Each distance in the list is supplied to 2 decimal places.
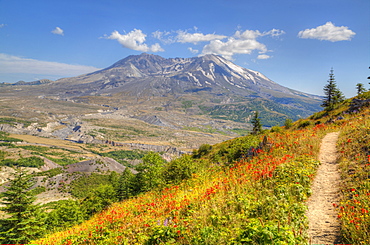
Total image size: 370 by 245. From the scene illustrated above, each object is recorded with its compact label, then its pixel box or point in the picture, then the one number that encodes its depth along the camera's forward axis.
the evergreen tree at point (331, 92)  52.53
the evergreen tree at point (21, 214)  20.23
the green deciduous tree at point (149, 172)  21.96
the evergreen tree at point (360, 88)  59.80
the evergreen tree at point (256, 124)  52.78
